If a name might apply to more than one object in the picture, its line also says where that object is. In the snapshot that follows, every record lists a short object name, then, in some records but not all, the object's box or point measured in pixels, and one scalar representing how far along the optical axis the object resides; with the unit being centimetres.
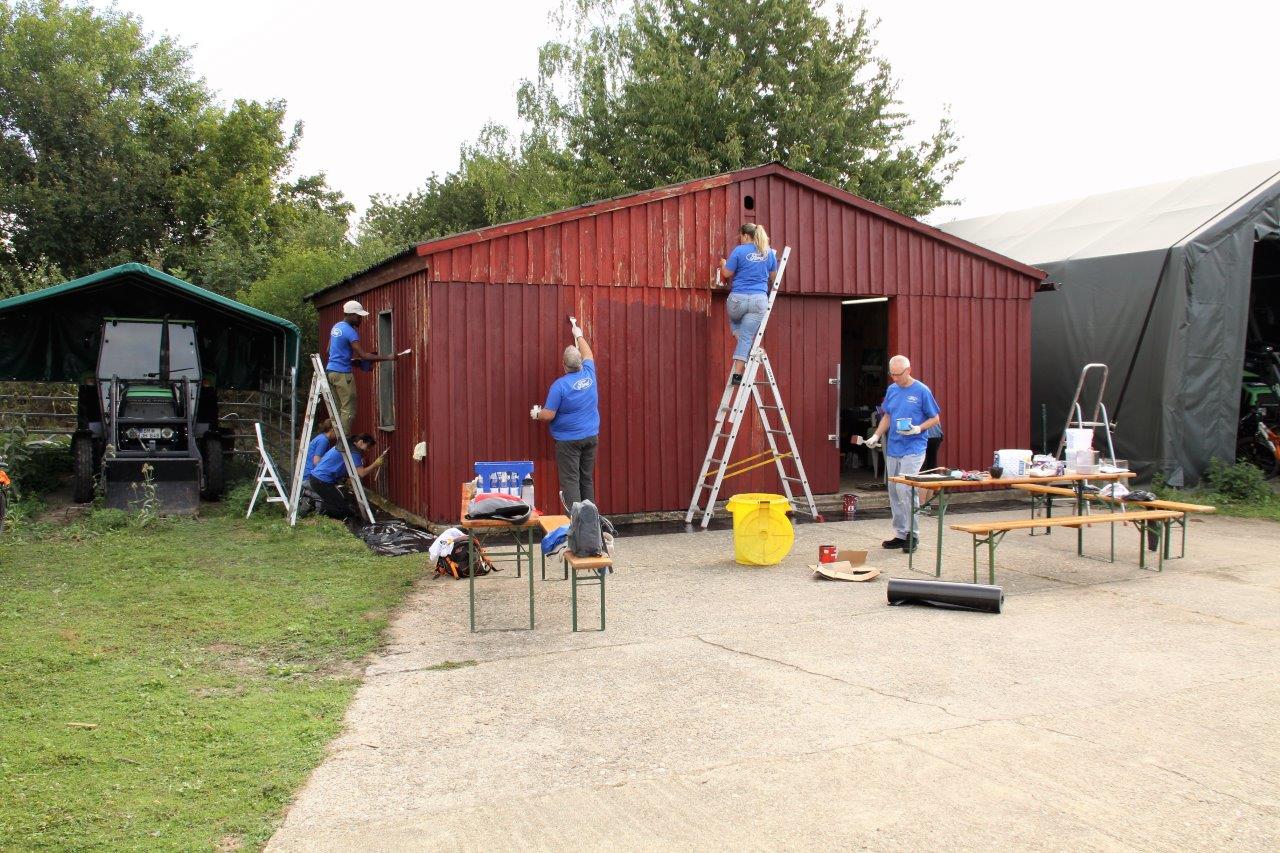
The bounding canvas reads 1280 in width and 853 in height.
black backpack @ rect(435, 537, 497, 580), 827
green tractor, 1111
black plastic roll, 707
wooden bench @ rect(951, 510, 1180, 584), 762
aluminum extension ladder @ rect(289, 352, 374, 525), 1078
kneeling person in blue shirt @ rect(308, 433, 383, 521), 1115
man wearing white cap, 1165
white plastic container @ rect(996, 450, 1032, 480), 906
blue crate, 863
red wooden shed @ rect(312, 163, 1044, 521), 1034
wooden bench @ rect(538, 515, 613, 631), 641
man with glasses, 898
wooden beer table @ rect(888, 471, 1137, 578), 817
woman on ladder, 1085
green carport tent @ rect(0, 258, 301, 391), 1332
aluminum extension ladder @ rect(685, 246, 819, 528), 1082
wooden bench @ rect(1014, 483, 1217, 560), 883
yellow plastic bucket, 877
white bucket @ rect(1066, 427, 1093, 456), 978
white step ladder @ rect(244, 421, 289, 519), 1085
